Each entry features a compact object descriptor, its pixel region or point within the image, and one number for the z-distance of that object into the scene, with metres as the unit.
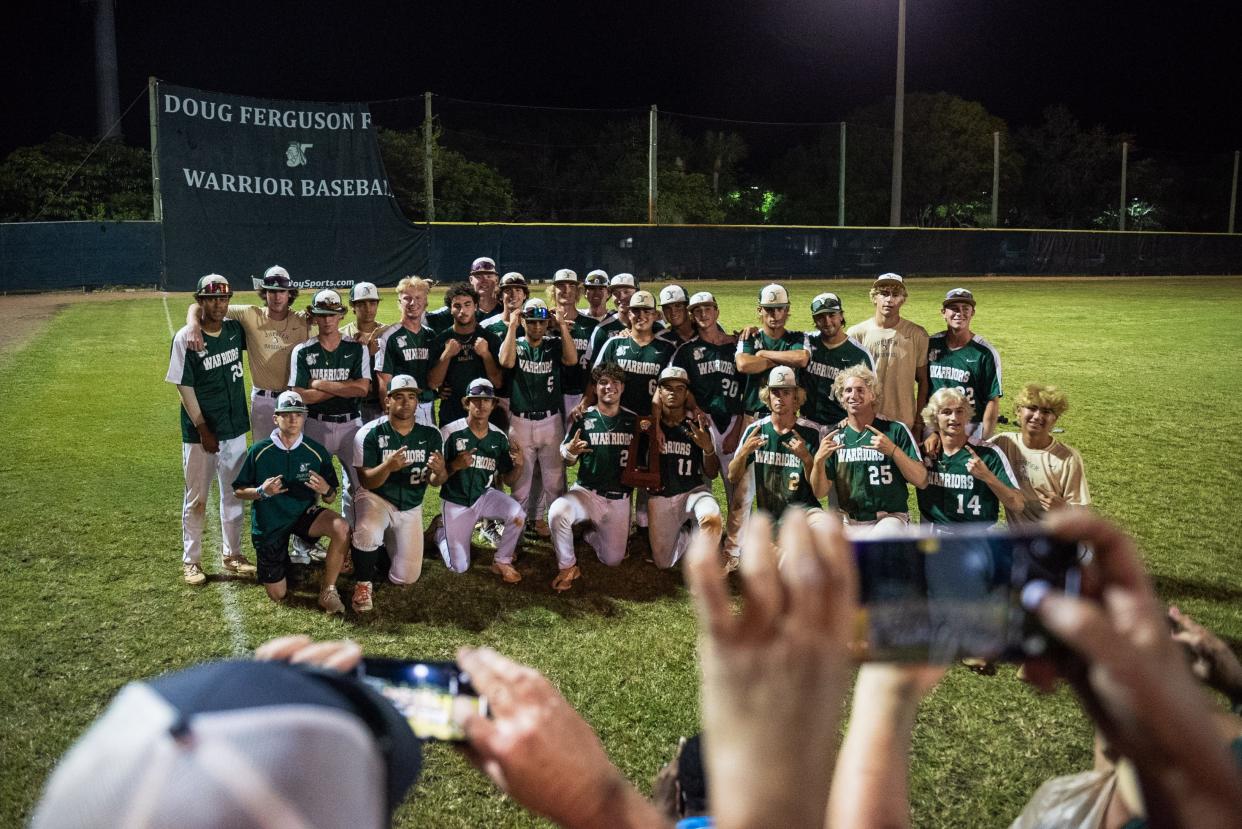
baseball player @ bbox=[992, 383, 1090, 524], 6.28
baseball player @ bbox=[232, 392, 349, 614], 6.42
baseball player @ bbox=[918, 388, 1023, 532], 6.24
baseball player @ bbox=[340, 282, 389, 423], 8.01
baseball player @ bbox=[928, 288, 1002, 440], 7.36
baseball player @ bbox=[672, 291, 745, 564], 7.98
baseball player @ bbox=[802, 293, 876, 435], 7.48
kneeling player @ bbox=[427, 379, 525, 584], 7.12
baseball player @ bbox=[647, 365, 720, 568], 7.31
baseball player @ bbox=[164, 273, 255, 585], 6.79
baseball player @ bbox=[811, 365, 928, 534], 6.48
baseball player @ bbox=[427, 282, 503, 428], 8.17
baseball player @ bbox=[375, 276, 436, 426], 8.09
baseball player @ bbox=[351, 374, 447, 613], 6.66
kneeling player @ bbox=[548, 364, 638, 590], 7.33
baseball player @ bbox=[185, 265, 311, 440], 7.57
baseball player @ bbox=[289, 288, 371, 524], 7.37
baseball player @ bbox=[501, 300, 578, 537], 8.08
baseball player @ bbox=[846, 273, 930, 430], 7.70
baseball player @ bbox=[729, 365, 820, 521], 6.86
